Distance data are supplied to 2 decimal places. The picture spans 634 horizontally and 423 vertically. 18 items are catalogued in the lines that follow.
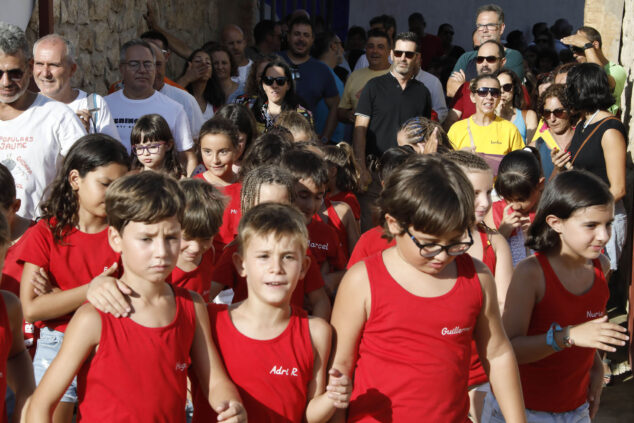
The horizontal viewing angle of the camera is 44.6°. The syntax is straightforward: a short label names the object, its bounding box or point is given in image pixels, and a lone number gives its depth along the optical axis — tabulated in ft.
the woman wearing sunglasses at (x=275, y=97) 19.81
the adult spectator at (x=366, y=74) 23.53
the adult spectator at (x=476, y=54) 23.43
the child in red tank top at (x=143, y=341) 7.97
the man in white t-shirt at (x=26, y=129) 13.25
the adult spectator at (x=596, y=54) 22.04
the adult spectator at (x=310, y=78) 23.22
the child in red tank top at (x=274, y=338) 8.46
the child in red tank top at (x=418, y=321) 8.32
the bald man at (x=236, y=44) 25.42
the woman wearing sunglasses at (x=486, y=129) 19.35
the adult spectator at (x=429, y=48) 34.65
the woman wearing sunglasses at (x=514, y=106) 20.70
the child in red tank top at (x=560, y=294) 9.63
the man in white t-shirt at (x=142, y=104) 16.94
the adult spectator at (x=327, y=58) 23.61
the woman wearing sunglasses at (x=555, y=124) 18.98
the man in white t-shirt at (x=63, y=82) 14.96
